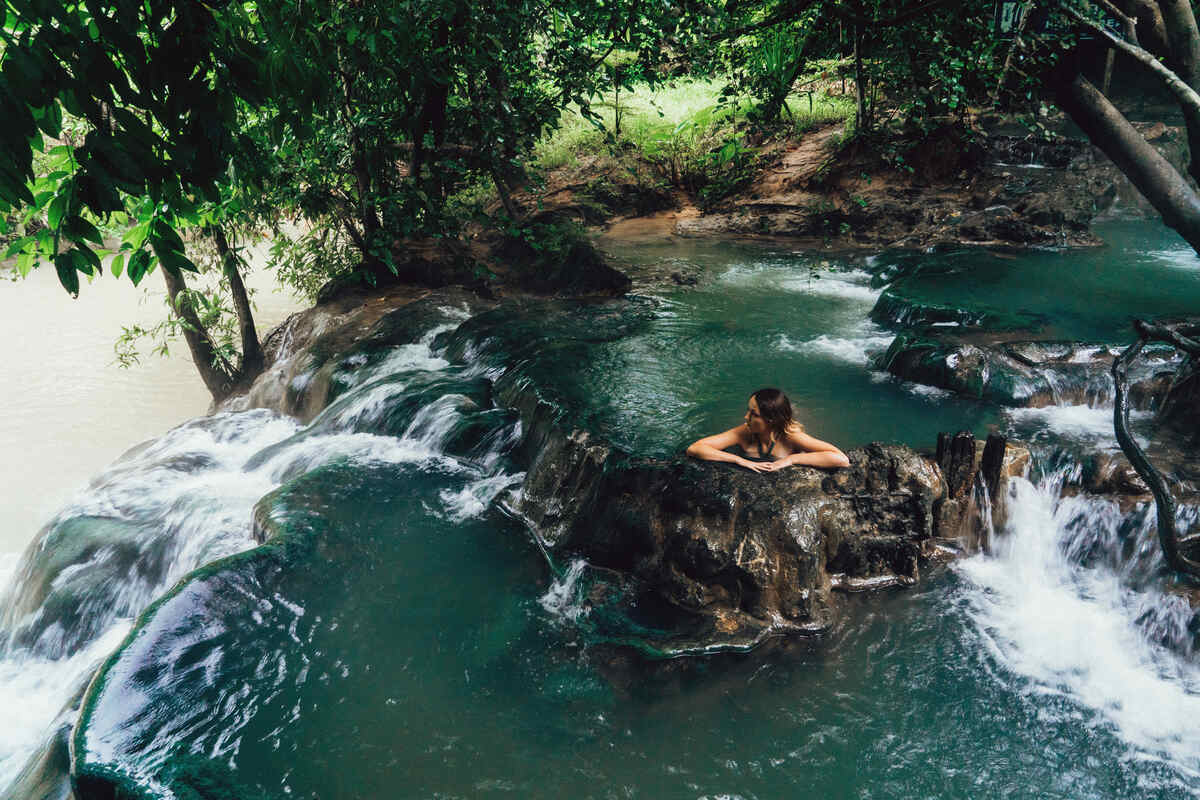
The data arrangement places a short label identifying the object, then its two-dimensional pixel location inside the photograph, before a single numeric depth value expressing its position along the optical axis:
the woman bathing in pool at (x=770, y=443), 4.69
